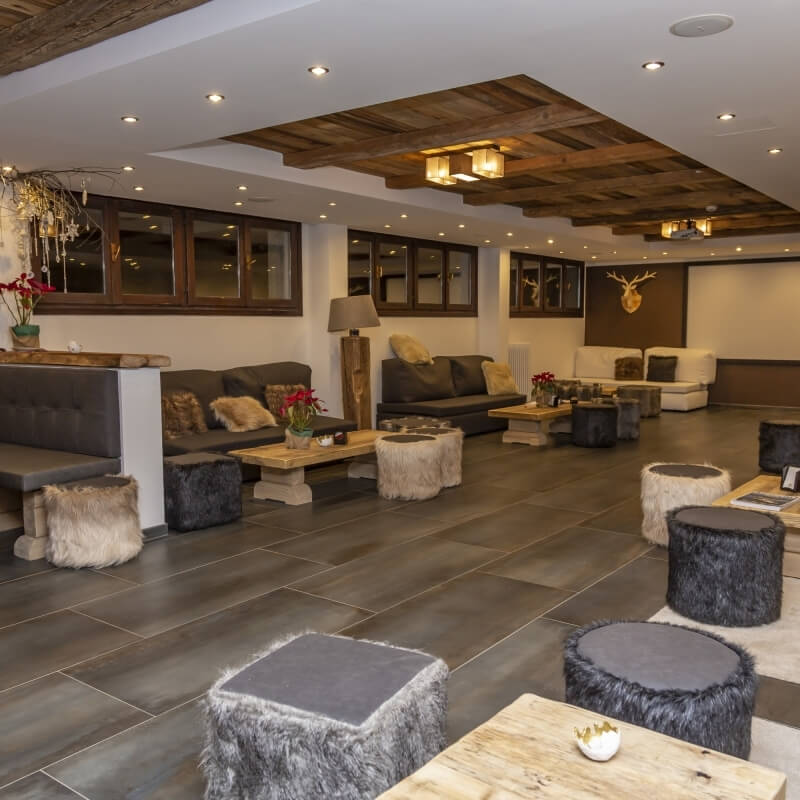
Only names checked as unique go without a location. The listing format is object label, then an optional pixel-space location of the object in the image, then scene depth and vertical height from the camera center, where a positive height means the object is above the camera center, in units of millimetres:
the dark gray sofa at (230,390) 5863 -562
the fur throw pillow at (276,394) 7039 -625
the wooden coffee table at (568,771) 1474 -878
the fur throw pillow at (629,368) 12500 -675
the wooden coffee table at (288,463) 5453 -961
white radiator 11570 -542
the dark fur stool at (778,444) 6414 -978
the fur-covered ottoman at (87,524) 4164 -1070
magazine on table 3830 -877
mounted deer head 13138 +516
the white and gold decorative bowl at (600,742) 1567 -838
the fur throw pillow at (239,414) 6418 -741
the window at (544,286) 11984 +641
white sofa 11766 -720
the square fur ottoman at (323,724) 1731 -913
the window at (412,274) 9023 +641
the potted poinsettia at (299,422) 5674 -703
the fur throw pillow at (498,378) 10039 -672
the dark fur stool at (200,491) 4922 -1058
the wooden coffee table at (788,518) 3654 -906
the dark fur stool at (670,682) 1937 -910
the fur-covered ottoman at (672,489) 4441 -937
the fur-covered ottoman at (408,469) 5719 -1054
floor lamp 7695 -343
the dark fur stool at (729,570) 3285 -1035
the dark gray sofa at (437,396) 8789 -839
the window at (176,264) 6301 +552
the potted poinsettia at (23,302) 5367 +160
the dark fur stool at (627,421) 8836 -1071
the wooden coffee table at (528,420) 8258 -1025
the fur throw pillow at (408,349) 9211 -276
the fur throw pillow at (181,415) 6057 -708
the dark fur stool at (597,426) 8234 -1051
